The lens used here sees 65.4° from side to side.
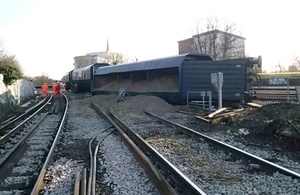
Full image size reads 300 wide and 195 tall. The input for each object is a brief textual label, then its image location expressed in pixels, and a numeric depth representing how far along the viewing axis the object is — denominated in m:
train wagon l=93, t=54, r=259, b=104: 12.02
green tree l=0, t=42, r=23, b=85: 16.89
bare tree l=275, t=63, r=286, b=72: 49.12
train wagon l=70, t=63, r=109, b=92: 23.73
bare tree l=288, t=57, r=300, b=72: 46.07
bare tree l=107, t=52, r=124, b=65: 65.15
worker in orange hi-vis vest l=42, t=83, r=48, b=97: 26.71
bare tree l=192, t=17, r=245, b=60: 36.54
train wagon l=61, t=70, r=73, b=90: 33.54
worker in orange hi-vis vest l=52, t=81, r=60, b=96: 24.39
